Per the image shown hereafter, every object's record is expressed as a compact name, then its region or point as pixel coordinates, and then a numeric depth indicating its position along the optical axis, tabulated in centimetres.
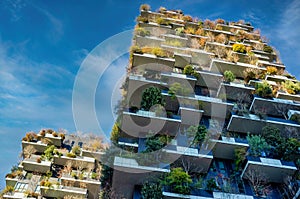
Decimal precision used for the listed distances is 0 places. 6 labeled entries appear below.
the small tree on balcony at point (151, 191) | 1515
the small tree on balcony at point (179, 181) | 1584
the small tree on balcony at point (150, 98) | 2033
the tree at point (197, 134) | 1864
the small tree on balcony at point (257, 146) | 1873
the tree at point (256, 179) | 1770
